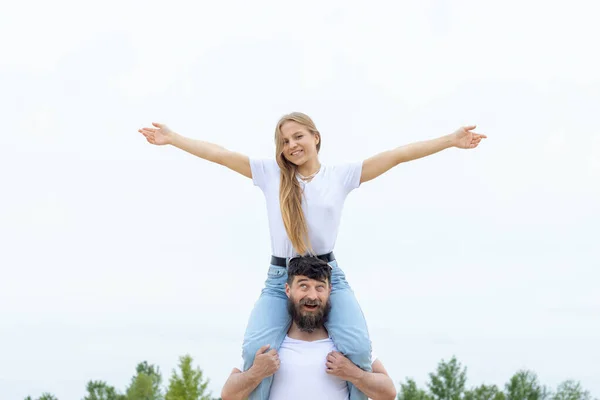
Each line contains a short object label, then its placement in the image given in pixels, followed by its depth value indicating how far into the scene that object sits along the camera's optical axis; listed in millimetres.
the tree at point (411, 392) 46812
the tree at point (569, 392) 44438
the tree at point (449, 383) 47906
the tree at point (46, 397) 47562
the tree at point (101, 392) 47531
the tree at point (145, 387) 46156
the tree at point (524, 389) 47188
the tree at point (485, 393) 46469
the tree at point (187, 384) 41938
